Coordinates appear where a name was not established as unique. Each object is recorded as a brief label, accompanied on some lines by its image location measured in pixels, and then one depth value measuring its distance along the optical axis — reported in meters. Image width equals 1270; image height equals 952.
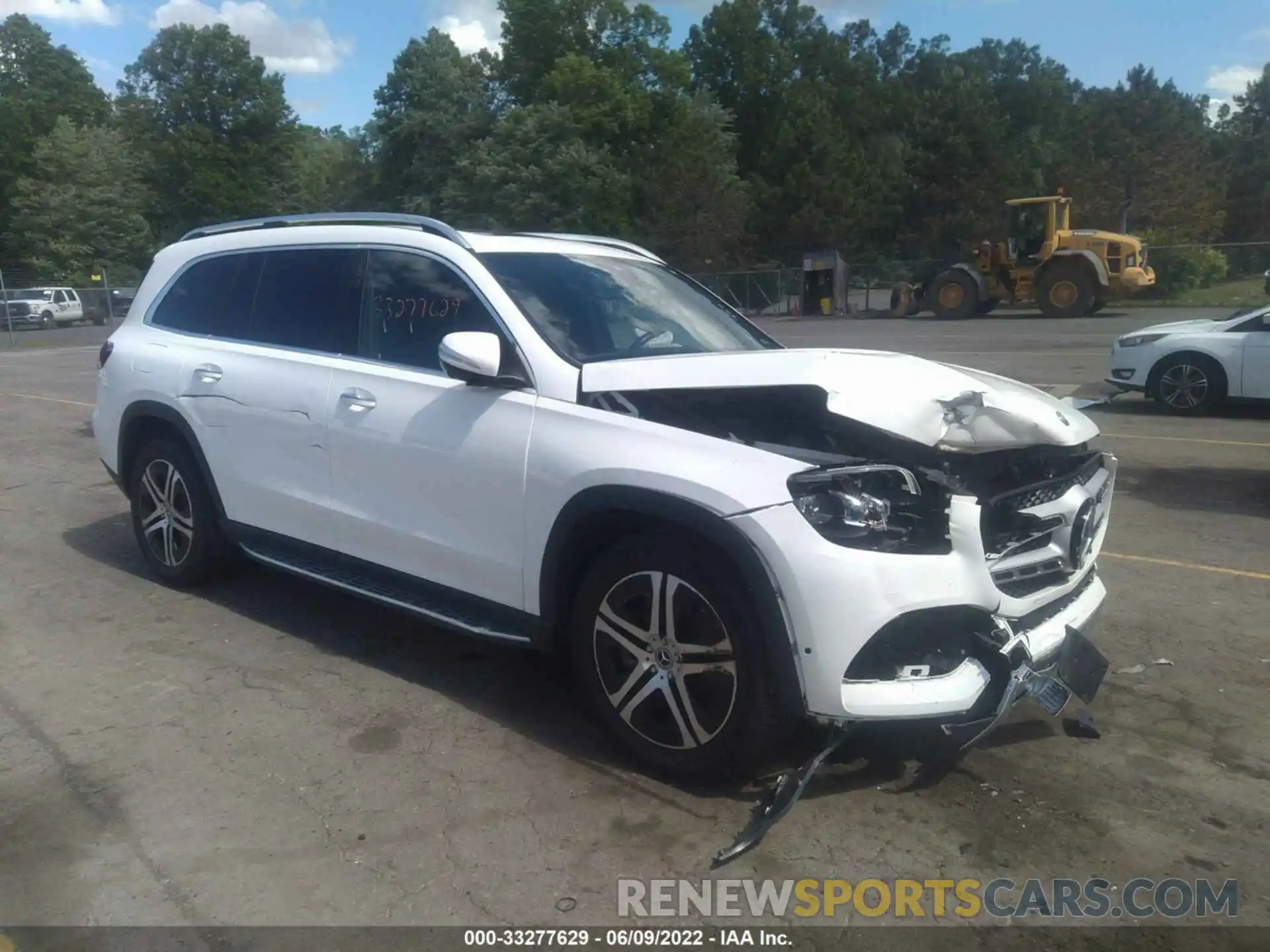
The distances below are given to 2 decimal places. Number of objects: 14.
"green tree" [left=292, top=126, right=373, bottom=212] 56.66
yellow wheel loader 26.94
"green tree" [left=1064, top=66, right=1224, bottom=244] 45.47
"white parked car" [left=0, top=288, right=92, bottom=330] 37.34
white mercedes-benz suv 3.36
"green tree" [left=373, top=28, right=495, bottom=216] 49.56
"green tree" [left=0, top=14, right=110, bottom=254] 61.56
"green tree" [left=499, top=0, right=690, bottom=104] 58.25
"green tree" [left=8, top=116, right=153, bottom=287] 52.84
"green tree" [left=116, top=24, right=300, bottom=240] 67.25
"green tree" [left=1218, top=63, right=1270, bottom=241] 62.75
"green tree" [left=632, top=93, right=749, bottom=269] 42.69
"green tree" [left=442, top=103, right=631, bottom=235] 43.44
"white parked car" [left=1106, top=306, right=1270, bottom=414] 11.41
